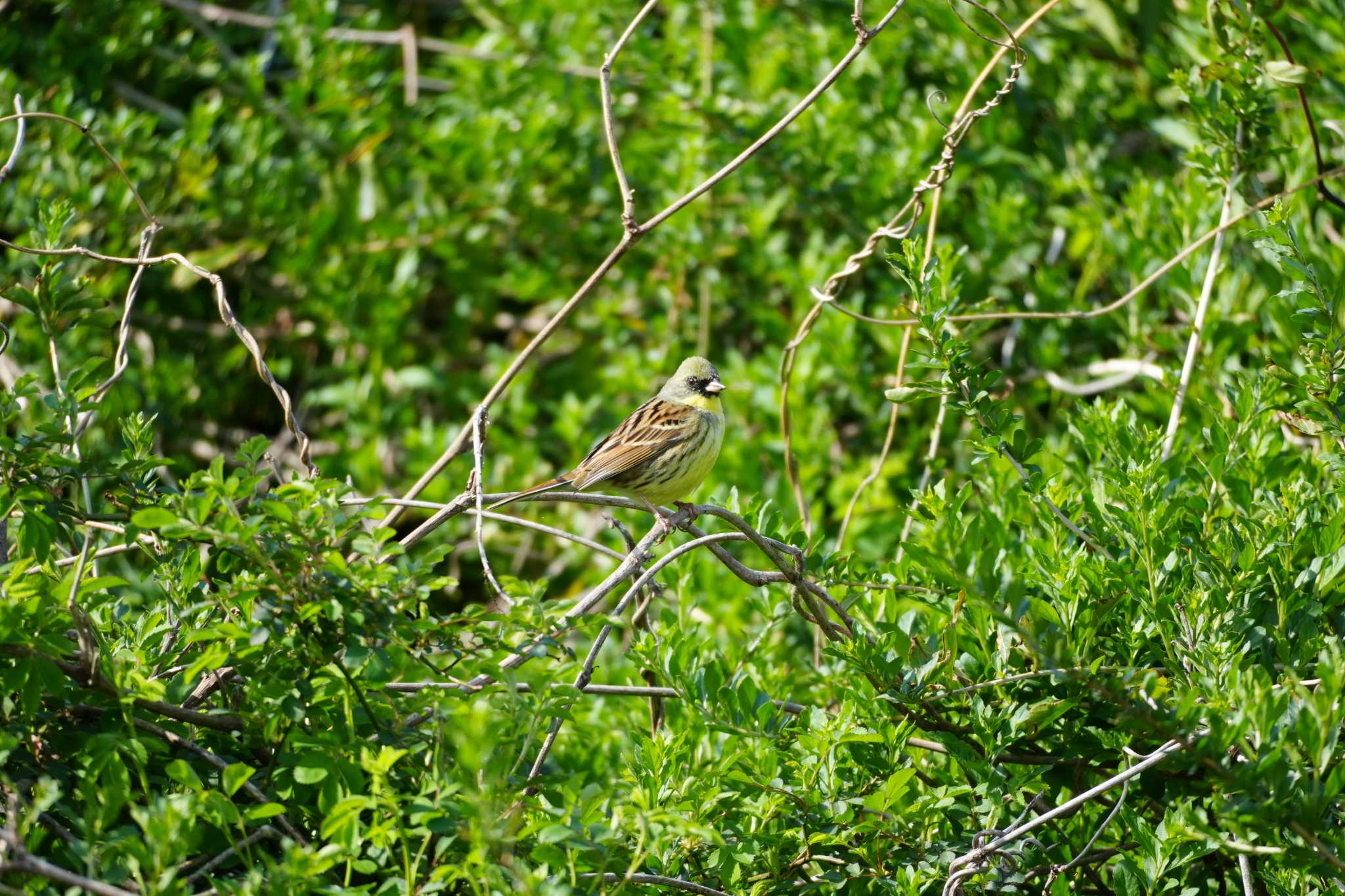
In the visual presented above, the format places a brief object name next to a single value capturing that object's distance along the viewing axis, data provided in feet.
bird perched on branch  31.40
